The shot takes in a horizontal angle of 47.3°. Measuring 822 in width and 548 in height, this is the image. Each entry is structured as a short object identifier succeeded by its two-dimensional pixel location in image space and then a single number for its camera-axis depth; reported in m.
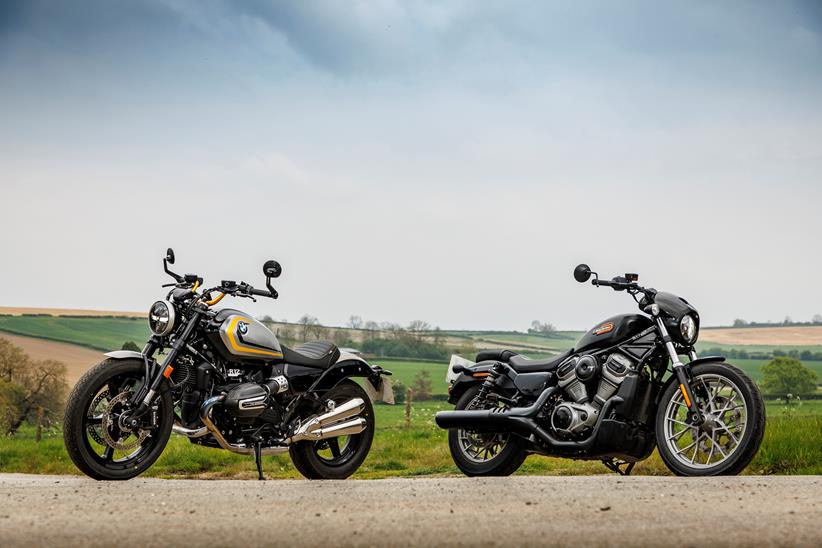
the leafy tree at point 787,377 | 34.09
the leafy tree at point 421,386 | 27.16
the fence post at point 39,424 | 28.16
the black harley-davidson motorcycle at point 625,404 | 8.27
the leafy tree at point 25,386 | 32.09
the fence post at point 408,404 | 24.20
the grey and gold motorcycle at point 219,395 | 8.30
